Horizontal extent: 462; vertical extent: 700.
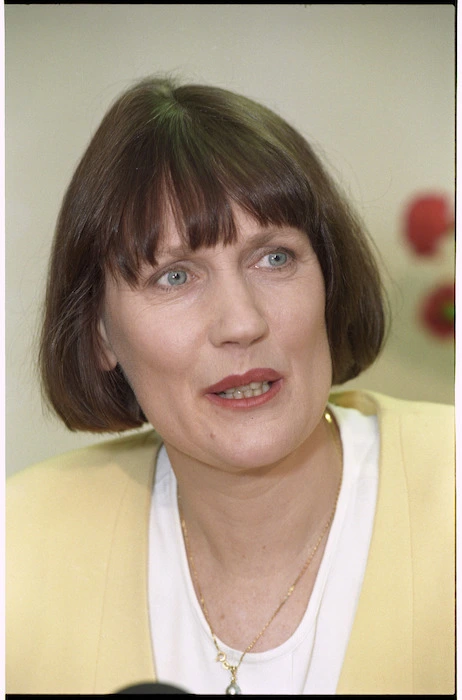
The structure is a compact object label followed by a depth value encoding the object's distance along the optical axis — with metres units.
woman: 1.38
